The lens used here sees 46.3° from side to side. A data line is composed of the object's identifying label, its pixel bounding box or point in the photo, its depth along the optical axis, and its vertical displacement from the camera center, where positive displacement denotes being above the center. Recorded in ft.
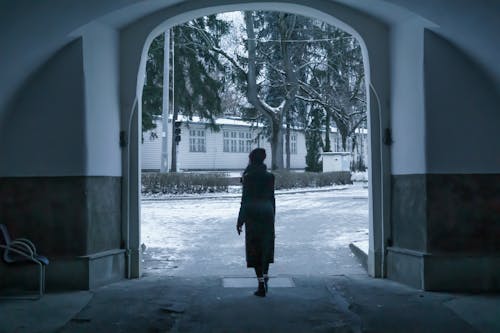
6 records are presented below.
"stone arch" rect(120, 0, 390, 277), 26.94 +3.99
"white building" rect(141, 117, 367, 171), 142.51 +7.76
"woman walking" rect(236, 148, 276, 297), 23.66 -1.71
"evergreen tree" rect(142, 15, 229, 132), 109.70 +19.88
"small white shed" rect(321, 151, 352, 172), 125.29 +2.77
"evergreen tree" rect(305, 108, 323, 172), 131.85 +7.57
